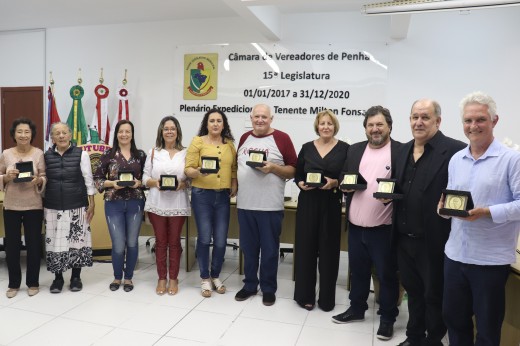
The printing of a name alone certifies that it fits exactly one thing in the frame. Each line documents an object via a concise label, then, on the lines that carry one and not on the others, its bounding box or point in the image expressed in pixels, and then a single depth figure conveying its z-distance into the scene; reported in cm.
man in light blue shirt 170
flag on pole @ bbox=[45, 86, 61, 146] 555
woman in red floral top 317
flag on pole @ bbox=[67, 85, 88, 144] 542
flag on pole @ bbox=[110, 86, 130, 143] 539
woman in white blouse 316
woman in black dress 285
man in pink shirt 251
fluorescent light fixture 313
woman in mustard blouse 309
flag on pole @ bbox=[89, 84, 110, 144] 543
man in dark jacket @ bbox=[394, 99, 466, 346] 211
